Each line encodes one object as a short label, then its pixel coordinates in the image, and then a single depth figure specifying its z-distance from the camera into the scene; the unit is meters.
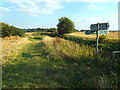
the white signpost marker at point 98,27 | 4.99
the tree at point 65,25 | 37.22
